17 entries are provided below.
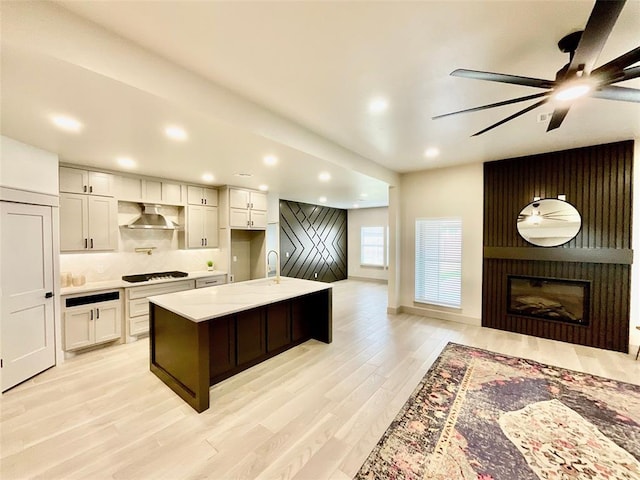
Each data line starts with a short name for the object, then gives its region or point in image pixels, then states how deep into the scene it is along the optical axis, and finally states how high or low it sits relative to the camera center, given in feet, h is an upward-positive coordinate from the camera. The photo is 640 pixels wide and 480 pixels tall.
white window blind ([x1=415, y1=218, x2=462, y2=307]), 16.30 -1.55
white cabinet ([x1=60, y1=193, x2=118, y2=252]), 12.03 +0.58
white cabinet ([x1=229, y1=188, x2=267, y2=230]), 17.76 +1.88
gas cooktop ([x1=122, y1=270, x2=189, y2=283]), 13.98 -2.32
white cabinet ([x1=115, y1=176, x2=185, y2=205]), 13.93 +2.50
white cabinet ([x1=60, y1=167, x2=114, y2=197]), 12.01 +2.55
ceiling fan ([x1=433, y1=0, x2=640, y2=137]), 3.99 +3.26
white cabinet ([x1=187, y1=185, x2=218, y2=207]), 16.51 +2.59
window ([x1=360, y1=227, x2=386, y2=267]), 29.81 -1.13
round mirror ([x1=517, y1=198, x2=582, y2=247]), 13.01 +0.77
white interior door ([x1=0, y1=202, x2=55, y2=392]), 9.02 -2.12
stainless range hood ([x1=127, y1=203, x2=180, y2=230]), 14.21 +0.83
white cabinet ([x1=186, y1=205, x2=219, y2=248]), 16.52 +0.58
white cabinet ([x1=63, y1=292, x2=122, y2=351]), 11.37 -3.86
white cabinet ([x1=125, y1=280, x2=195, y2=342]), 12.99 -3.66
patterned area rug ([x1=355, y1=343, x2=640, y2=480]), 6.01 -5.28
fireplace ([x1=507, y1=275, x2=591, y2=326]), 12.94 -3.19
